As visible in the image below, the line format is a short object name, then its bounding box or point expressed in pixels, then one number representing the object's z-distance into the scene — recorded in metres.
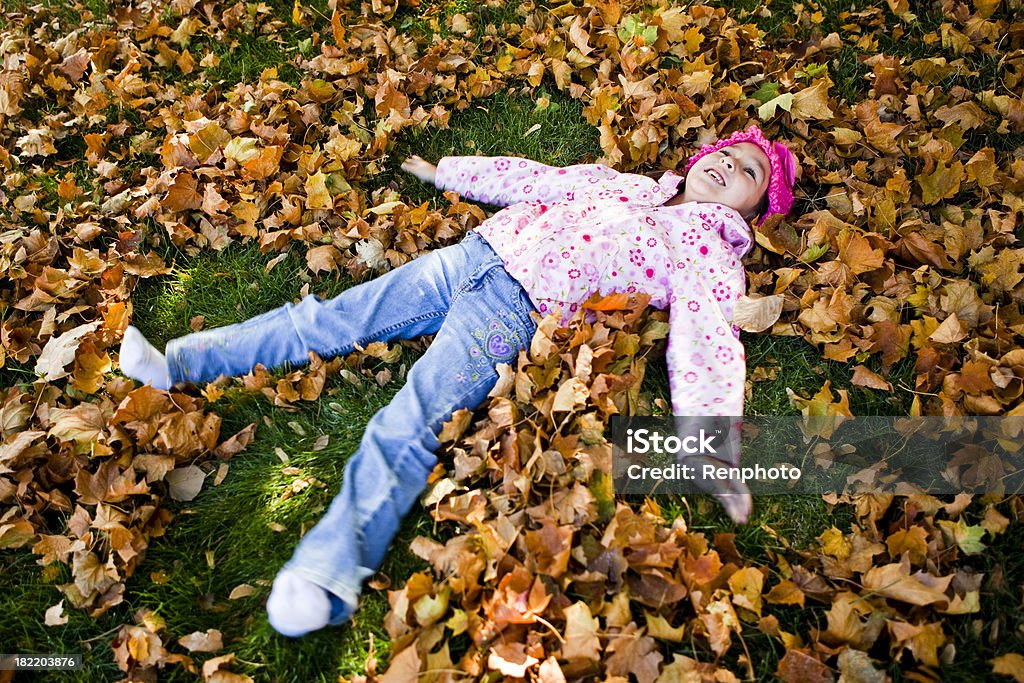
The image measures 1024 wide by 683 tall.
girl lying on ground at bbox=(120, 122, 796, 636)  2.24
